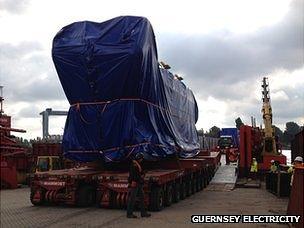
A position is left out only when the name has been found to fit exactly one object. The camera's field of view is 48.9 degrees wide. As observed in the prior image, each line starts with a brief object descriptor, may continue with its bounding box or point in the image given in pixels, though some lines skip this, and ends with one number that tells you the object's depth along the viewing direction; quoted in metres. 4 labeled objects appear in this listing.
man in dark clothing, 7.81
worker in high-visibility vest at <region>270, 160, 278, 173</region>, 12.96
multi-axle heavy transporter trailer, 8.58
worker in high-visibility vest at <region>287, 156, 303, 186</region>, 11.16
